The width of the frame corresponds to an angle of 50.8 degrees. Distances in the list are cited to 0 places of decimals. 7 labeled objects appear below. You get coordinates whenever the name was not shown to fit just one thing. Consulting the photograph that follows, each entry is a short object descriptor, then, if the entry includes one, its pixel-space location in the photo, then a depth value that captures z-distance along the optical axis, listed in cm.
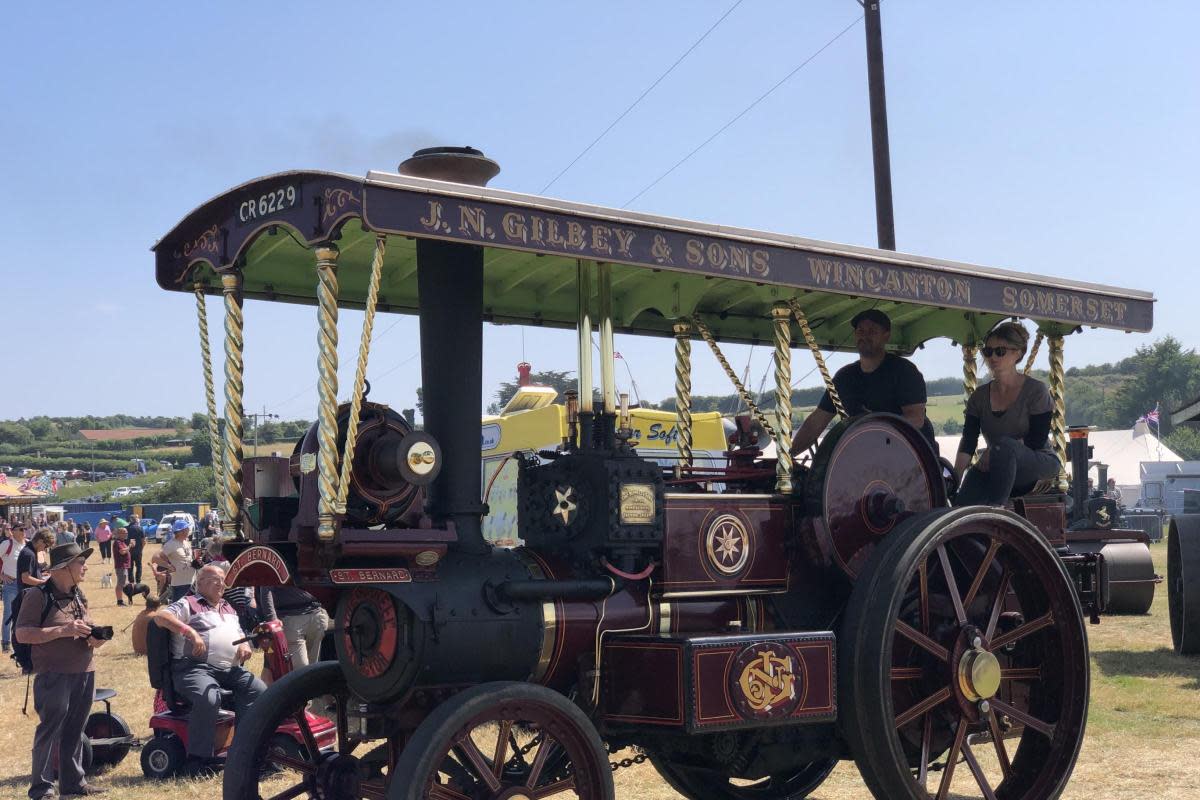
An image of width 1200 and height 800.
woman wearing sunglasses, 575
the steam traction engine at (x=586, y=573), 407
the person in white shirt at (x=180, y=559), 1164
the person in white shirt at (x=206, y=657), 721
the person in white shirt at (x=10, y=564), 1301
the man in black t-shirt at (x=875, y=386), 579
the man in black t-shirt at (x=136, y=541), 2236
